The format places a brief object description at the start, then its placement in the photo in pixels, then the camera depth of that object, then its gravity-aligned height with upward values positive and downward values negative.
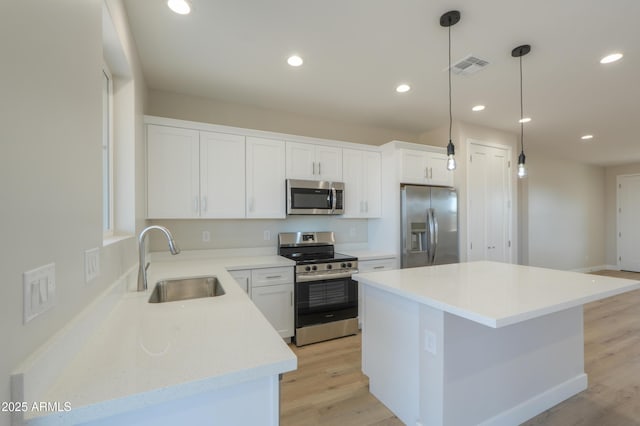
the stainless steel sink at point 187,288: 2.04 -0.54
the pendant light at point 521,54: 2.28 +1.33
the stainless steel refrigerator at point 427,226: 3.57 -0.15
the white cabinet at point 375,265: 3.32 -0.62
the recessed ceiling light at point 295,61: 2.43 +1.35
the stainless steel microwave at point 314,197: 3.24 +0.22
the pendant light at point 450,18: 1.88 +1.33
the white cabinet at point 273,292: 2.83 -0.78
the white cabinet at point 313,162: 3.32 +0.64
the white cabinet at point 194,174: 2.72 +0.43
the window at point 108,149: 1.79 +0.44
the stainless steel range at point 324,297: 2.99 -0.90
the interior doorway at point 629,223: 6.89 -0.24
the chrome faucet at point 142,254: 1.62 -0.22
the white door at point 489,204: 4.07 +0.15
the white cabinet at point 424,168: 3.66 +0.62
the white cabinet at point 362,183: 3.65 +0.42
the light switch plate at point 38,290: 0.68 -0.19
